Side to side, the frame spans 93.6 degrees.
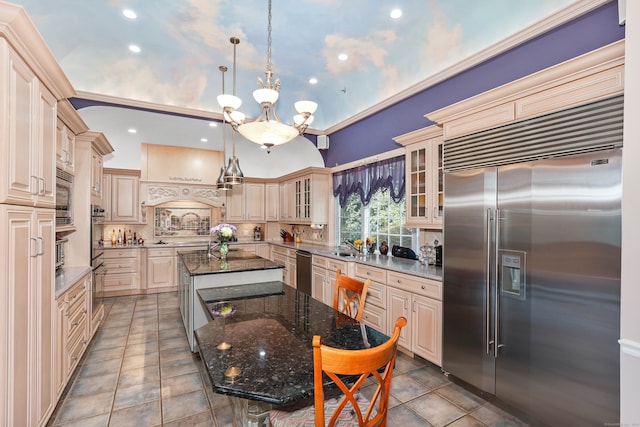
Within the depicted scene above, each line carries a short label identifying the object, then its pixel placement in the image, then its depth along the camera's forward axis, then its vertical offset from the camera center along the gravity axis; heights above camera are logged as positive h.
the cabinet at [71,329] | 2.30 -1.02
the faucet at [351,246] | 4.70 -0.51
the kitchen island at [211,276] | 3.08 -0.68
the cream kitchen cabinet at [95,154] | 3.61 +0.81
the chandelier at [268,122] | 2.33 +0.82
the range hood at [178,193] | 6.30 +0.45
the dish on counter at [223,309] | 2.03 -0.68
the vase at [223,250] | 4.12 -0.49
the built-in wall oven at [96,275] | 3.57 -0.80
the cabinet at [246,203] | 7.14 +0.27
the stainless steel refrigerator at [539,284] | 1.77 -0.49
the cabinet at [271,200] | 7.46 +0.35
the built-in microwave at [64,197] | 2.82 +0.17
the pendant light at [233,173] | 4.22 +0.58
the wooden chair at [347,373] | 1.10 -0.64
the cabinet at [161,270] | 5.93 -1.12
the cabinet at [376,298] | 3.48 -1.00
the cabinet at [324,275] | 4.35 -0.95
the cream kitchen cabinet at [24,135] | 1.53 +0.47
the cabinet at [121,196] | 5.86 +0.36
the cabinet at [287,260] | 5.82 -0.96
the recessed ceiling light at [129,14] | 3.22 +2.17
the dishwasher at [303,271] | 5.14 -1.00
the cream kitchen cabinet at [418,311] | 2.83 -0.99
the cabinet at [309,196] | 5.67 +0.36
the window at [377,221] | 4.32 -0.11
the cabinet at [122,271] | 5.61 -1.09
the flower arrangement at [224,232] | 4.05 -0.24
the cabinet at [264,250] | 7.11 -0.85
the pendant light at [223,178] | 4.19 +0.58
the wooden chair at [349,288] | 2.26 -0.60
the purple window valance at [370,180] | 4.09 +0.53
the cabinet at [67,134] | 2.80 +0.83
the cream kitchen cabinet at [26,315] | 1.54 -0.59
